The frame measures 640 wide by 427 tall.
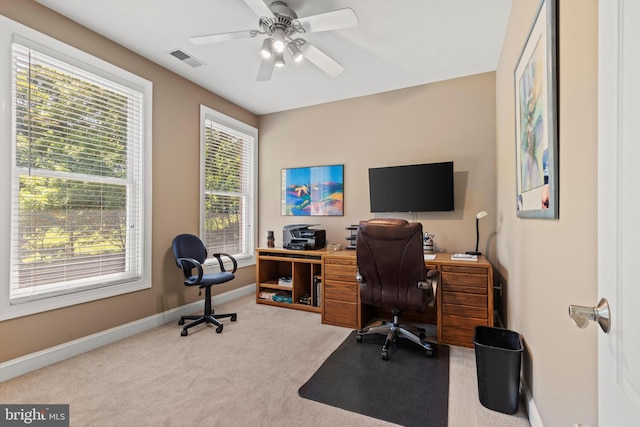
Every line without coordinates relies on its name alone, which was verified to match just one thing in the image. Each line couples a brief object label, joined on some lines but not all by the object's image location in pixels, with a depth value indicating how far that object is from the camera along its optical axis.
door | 0.51
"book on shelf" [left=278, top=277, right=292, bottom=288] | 3.79
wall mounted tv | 3.26
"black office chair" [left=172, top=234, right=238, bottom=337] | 2.91
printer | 3.69
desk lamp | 2.94
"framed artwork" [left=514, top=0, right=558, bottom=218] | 1.28
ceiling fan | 1.98
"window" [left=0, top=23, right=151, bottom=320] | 2.17
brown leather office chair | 2.29
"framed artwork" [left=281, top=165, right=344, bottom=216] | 3.97
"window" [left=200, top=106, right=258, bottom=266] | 3.79
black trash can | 1.70
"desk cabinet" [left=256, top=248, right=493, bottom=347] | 2.56
